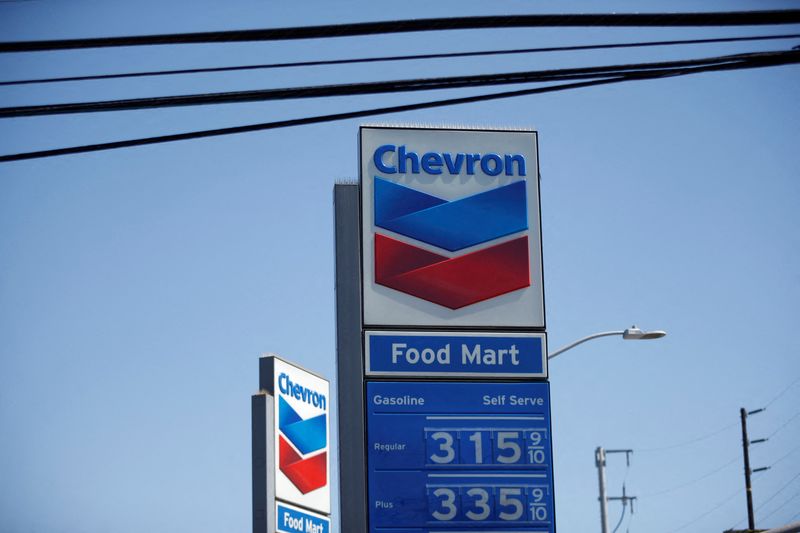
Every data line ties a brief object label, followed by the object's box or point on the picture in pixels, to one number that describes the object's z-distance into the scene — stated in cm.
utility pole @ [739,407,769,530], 6525
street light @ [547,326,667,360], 3070
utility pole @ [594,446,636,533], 5159
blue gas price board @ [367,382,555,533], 2173
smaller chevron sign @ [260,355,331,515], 2498
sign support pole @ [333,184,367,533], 2145
